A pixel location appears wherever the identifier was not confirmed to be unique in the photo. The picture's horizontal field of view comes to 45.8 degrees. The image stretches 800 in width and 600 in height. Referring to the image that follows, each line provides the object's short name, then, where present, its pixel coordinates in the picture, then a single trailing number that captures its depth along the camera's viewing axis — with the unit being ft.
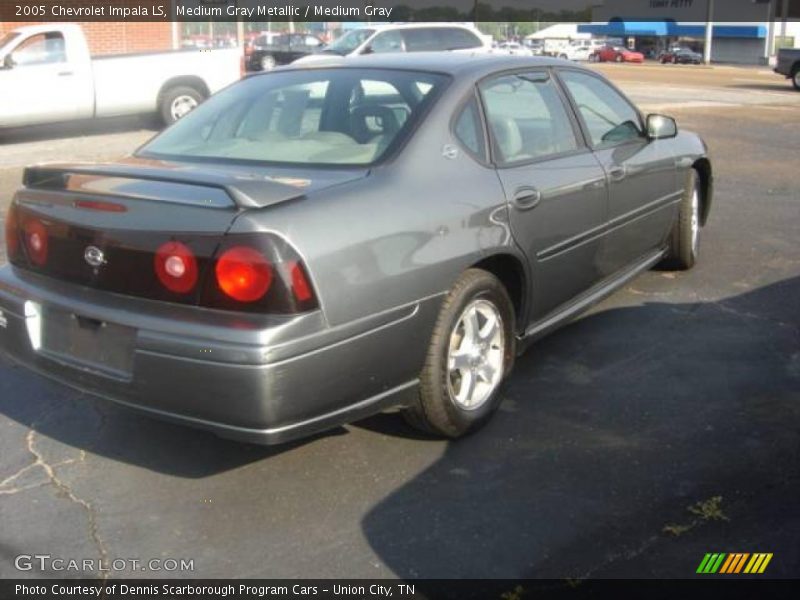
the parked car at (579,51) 207.92
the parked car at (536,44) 200.57
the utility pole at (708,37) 205.67
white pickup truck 44.39
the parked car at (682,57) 196.95
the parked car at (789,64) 85.69
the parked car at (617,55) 200.63
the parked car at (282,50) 90.84
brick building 63.21
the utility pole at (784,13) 217.68
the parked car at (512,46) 122.72
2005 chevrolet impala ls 10.48
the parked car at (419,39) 63.77
